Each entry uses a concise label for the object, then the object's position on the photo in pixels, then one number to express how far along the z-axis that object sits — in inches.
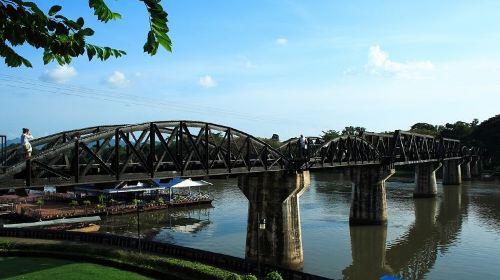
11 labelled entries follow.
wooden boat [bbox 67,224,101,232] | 2213.3
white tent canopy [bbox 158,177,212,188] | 3364.9
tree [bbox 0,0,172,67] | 182.5
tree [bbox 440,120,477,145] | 6305.1
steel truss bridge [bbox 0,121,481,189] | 928.3
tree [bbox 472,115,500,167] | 6018.7
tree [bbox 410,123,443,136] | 6927.2
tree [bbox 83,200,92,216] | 2999.3
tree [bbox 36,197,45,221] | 2892.5
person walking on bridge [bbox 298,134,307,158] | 1811.0
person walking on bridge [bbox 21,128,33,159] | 894.4
